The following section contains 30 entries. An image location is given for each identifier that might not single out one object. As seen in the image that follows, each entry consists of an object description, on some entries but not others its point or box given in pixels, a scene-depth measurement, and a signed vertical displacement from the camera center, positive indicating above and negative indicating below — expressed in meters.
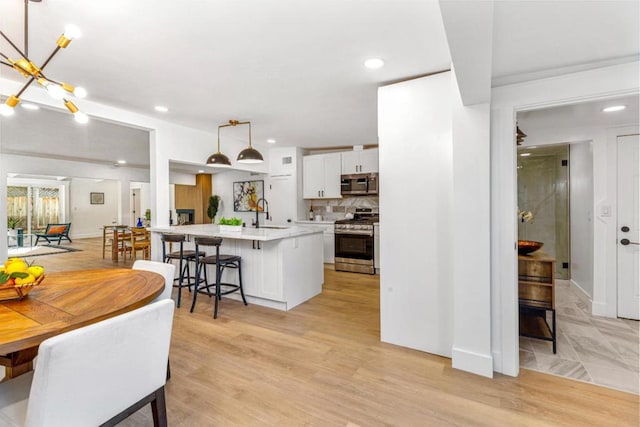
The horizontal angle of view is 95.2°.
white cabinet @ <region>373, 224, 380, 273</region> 5.38 -0.63
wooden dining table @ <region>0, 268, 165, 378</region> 1.17 -0.46
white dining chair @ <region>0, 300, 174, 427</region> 1.00 -0.64
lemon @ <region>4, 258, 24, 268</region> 1.56 -0.25
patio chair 9.46 -0.59
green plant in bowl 3.87 -0.11
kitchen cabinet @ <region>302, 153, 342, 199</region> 6.16 +0.79
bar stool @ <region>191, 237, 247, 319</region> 3.44 -0.65
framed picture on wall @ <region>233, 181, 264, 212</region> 7.04 +0.45
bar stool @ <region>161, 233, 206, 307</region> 3.75 -0.55
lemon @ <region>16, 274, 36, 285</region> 1.54 -0.35
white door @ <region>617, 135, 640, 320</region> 3.20 -0.18
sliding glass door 10.00 +0.27
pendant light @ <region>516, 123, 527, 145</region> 2.89 +0.76
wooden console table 2.50 -0.68
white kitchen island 3.58 -0.63
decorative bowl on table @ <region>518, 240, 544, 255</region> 2.72 -0.34
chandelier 1.52 +0.77
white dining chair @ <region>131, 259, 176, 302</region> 2.21 -0.45
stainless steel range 5.39 -0.64
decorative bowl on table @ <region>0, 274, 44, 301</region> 1.54 -0.41
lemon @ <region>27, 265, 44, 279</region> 1.61 -0.31
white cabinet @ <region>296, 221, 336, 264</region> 6.11 -0.59
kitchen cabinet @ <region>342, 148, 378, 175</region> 5.78 +1.03
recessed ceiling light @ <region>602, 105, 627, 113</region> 2.78 +0.99
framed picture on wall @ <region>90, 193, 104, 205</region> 11.66 +0.64
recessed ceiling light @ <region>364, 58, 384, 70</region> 2.43 +1.26
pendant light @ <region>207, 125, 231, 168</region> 4.10 +0.75
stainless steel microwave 5.75 +0.56
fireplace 8.31 -0.05
